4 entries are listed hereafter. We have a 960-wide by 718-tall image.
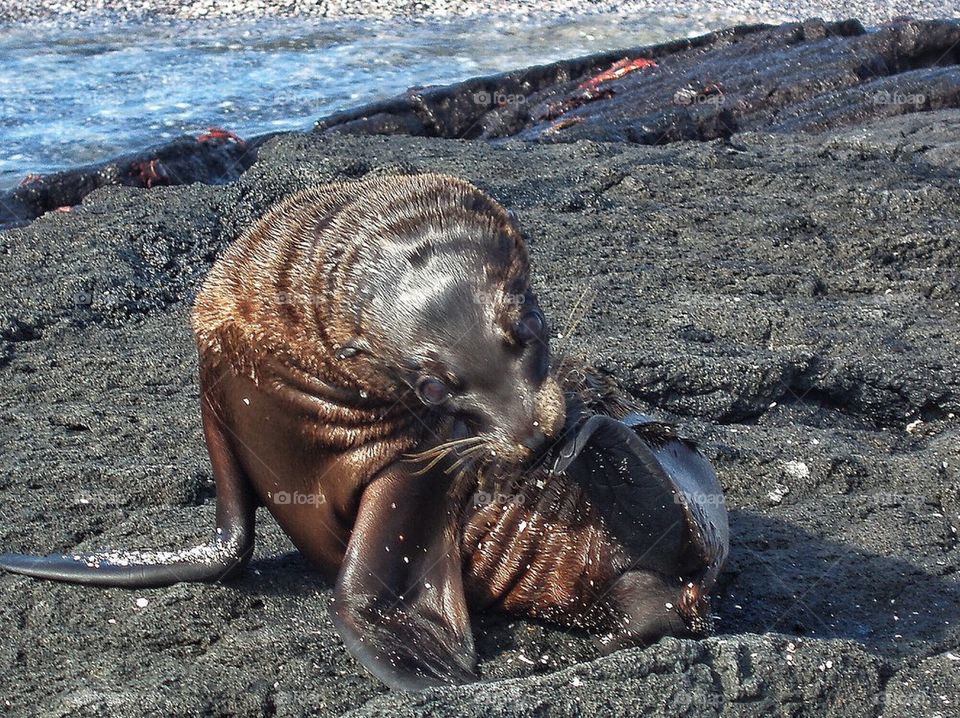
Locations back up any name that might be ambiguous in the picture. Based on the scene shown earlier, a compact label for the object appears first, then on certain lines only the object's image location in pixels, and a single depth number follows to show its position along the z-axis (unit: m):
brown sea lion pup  3.45
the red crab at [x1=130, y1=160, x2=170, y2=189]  11.59
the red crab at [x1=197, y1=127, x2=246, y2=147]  12.74
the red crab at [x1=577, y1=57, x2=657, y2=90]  14.45
